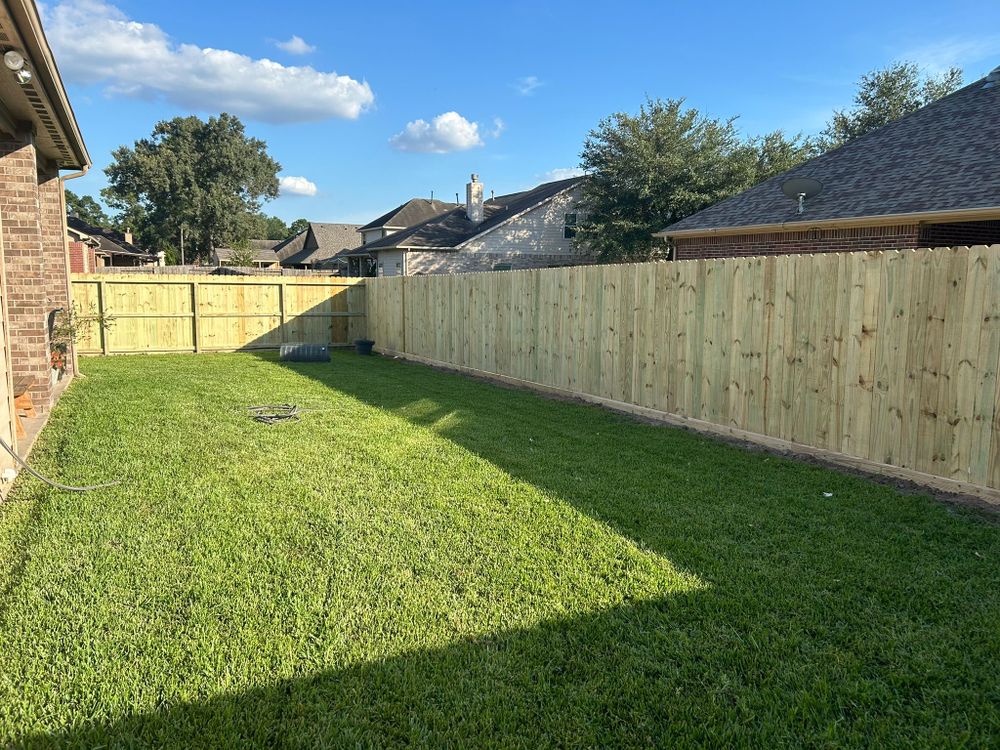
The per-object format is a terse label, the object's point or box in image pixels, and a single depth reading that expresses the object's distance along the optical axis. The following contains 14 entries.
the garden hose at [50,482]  4.41
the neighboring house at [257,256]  55.67
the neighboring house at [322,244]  49.16
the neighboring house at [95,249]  26.45
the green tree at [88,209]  80.00
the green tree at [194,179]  53.31
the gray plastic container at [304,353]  13.42
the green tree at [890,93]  30.36
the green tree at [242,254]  50.12
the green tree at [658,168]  26.39
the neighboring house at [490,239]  28.08
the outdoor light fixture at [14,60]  4.86
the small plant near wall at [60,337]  8.72
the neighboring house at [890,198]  11.02
